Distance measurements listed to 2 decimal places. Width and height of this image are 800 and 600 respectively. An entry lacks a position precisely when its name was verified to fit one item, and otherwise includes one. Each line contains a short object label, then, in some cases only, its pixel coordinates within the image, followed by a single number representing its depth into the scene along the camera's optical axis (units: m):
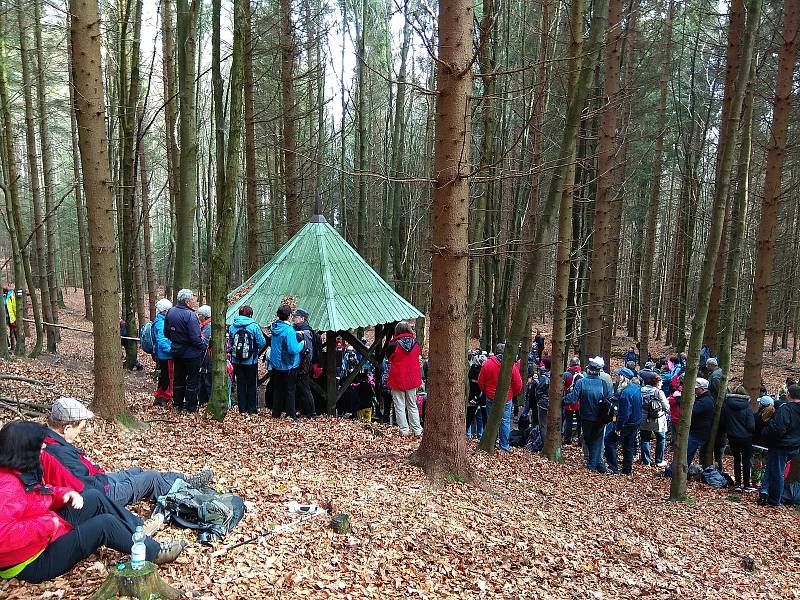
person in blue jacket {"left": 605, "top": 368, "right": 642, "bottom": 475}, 9.16
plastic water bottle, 3.34
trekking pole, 4.20
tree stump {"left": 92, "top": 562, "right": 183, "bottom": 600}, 3.29
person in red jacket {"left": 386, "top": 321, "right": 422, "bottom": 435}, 8.95
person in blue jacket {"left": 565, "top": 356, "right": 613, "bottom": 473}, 8.84
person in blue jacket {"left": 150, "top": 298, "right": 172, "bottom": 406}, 8.16
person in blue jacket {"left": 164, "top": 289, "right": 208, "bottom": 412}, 8.07
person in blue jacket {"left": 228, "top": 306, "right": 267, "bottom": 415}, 8.51
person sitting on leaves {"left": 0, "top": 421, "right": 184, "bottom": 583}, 3.30
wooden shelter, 9.64
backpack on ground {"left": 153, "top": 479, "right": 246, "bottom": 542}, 4.43
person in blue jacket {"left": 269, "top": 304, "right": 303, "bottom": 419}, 8.66
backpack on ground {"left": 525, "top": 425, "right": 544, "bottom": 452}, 10.60
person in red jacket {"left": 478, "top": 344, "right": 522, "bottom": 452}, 9.66
